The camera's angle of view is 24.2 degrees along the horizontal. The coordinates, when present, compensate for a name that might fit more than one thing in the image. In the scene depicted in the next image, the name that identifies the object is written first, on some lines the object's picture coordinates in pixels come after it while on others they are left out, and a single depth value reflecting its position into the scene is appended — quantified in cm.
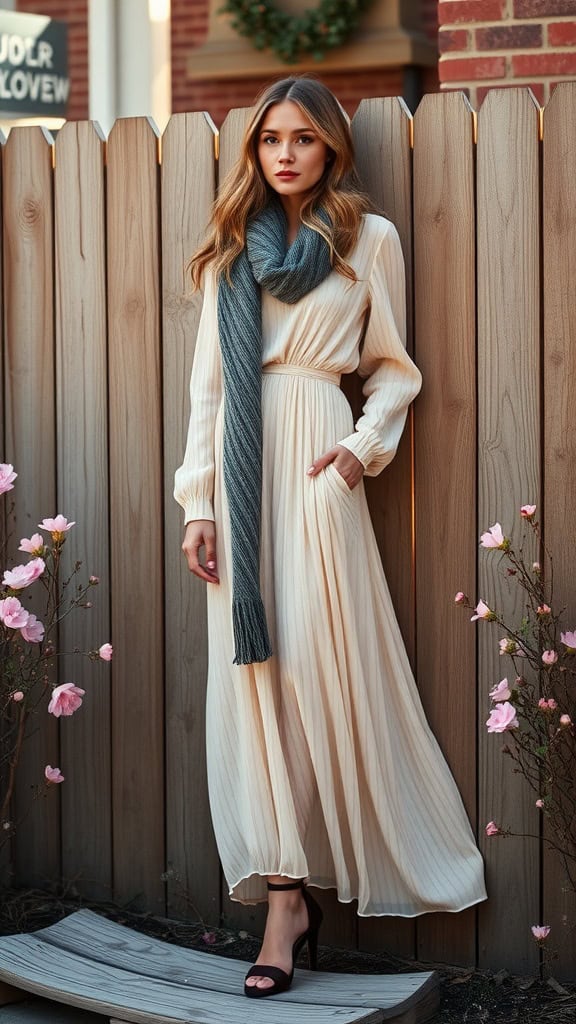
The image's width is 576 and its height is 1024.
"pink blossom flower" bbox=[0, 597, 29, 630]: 342
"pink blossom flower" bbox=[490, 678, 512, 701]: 317
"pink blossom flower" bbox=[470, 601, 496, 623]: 318
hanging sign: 716
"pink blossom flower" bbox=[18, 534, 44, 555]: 347
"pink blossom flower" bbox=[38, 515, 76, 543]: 351
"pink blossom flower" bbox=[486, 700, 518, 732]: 312
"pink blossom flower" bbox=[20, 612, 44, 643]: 356
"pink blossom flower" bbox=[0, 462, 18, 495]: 357
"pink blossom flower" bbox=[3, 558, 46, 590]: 343
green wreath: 785
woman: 327
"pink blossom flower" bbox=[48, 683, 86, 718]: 354
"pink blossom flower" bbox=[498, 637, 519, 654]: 313
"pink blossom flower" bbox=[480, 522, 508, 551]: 314
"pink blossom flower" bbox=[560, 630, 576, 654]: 318
